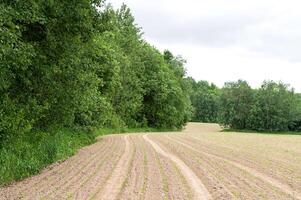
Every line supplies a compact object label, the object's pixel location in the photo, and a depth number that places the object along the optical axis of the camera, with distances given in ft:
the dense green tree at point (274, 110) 320.50
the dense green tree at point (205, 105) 497.05
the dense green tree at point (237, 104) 336.49
